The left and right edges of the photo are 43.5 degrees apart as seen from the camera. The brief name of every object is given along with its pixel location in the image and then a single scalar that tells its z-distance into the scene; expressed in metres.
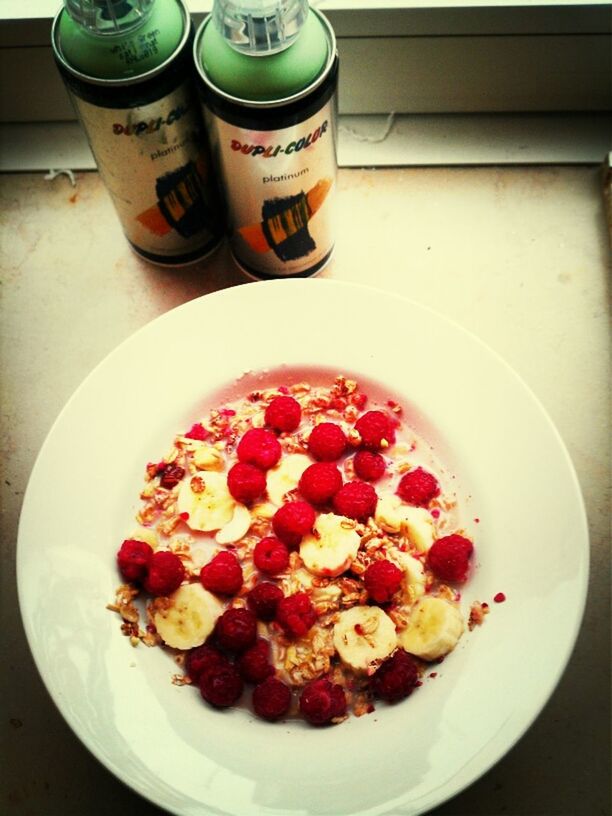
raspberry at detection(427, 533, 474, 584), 0.62
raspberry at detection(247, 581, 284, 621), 0.61
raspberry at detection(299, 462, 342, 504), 0.64
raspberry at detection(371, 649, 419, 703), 0.58
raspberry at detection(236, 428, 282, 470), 0.66
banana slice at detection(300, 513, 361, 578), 0.63
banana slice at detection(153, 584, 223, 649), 0.61
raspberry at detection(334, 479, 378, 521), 0.64
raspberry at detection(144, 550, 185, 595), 0.62
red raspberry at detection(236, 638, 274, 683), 0.60
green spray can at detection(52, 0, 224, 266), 0.53
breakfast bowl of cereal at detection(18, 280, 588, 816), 0.56
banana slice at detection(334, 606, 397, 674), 0.60
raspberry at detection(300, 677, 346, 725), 0.58
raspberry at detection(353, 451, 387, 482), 0.66
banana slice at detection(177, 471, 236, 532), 0.65
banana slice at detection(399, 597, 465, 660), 0.59
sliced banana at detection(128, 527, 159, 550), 0.65
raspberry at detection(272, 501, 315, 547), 0.63
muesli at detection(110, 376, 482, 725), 0.60
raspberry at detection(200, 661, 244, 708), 0.59
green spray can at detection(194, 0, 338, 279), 0.52
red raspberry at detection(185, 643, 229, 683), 0.60
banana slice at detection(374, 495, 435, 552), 0.64
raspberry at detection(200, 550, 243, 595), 0.62
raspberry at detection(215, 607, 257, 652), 0.60
